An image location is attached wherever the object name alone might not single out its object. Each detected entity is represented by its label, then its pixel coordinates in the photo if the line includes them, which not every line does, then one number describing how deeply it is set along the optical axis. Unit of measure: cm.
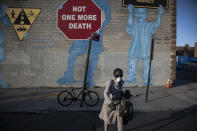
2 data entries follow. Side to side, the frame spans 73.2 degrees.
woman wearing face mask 299
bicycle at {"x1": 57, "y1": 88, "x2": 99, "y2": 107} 600
